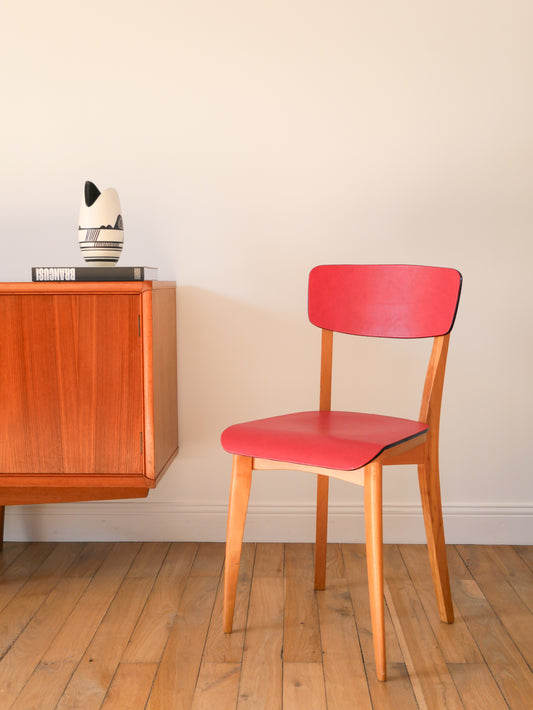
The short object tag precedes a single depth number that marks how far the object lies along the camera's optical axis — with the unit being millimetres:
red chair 1420
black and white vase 1862
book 1773
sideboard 1752
